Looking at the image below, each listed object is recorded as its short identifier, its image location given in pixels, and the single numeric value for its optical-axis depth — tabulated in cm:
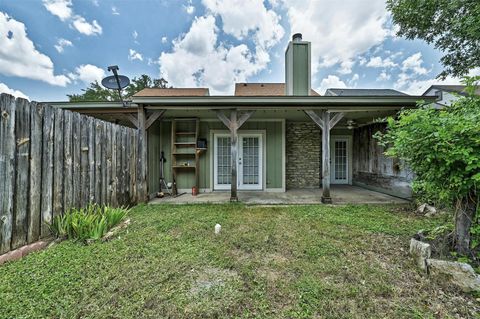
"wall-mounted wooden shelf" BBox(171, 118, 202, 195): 585
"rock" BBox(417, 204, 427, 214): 387
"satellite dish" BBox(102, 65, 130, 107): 476
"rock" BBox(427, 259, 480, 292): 163
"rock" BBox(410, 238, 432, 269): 194
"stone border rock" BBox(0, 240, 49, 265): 192
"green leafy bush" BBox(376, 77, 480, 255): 168
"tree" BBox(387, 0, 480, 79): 590
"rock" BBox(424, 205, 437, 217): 364
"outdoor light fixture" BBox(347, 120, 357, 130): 617
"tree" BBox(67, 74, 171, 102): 2000
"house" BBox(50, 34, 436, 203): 447
